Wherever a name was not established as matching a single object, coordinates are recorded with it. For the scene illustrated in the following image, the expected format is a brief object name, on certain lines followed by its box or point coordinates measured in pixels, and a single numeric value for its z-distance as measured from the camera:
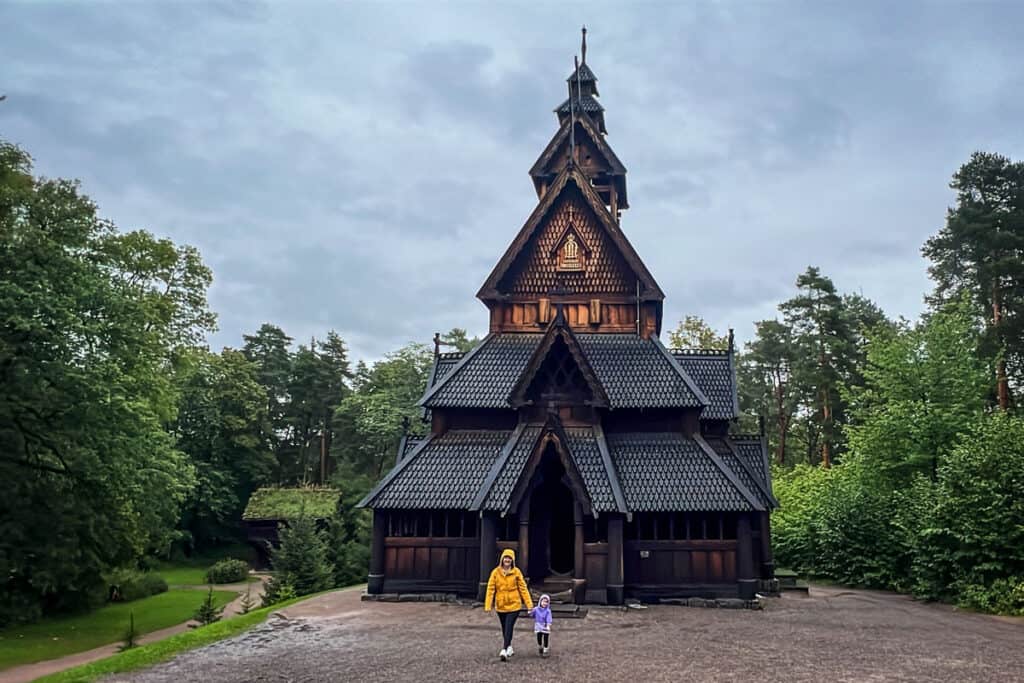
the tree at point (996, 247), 28.62
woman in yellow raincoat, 10.49
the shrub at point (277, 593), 20.61
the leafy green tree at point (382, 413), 47.53
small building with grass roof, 39.16
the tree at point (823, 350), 42.72
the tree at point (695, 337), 46.12
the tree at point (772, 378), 49.81
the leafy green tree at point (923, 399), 23.22
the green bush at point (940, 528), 16.22
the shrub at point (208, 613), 19.08
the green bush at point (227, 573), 36.44
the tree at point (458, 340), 53.36
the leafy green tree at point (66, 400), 17.94
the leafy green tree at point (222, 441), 45.69
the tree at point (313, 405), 59.88
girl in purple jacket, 10.69
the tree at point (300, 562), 22.03
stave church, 16.69
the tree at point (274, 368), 59.53
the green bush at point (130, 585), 27.48
